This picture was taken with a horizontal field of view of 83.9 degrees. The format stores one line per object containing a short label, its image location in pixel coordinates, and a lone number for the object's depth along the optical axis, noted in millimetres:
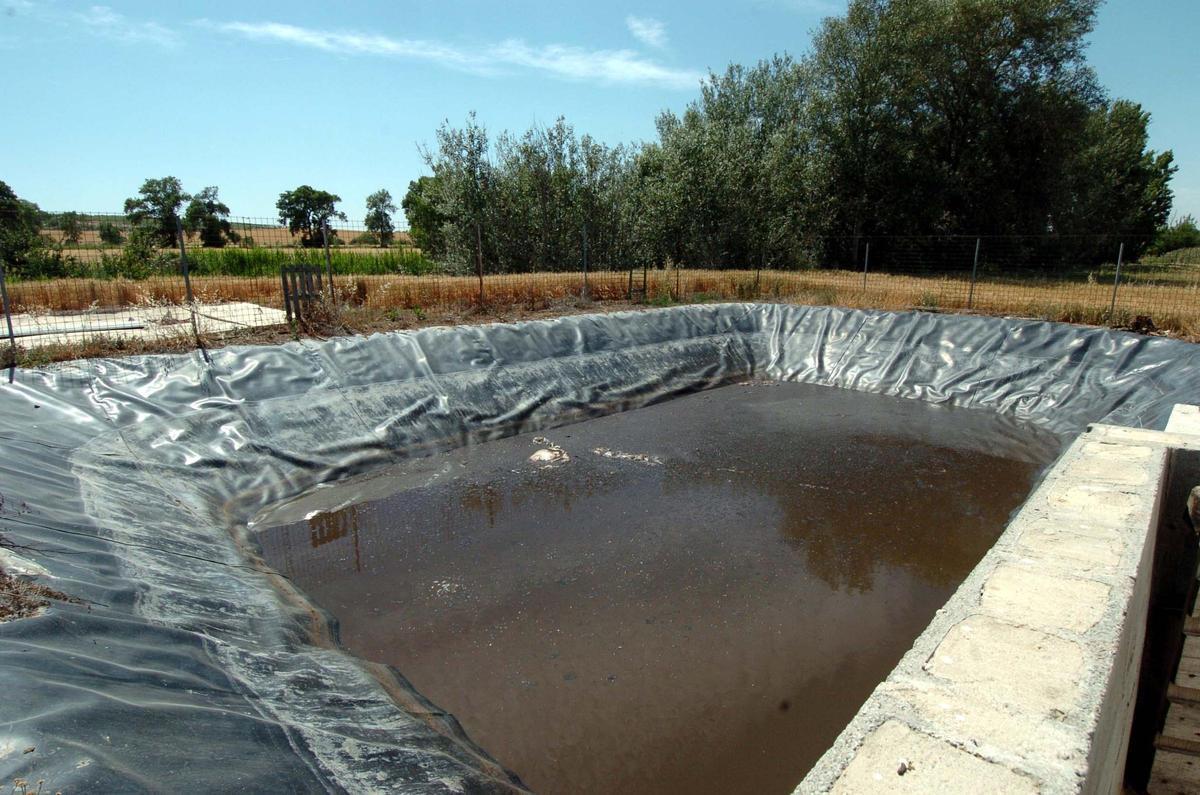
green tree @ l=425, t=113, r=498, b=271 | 18500
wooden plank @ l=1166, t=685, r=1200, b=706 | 3522
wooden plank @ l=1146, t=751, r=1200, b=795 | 3545
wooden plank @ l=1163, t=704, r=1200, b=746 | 3520
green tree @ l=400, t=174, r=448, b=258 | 20703
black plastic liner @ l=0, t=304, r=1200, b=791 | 2062
